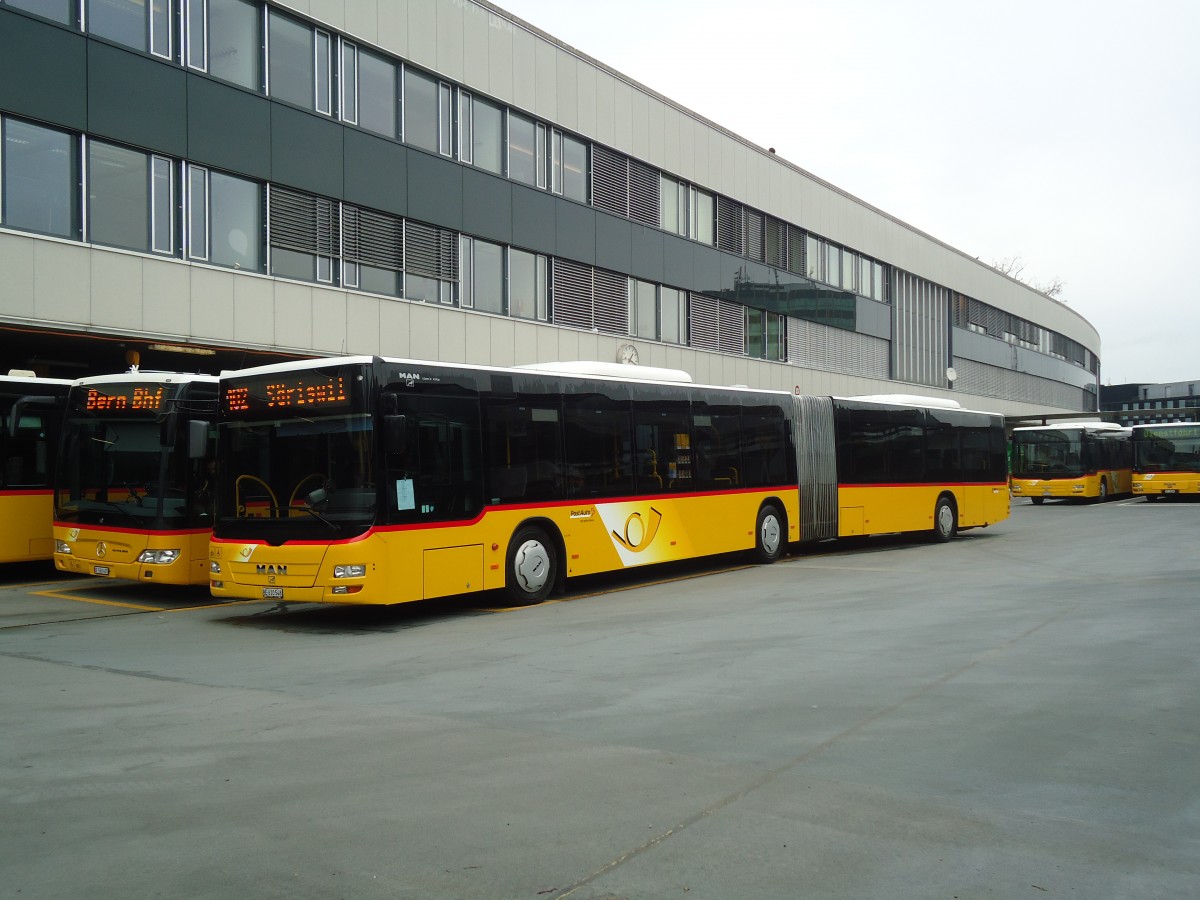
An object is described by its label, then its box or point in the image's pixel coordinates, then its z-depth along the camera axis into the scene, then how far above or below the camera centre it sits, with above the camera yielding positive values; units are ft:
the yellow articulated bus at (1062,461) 132.46 +0.39
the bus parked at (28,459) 52.65 +0.43
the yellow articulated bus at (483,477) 37.70 -0.45
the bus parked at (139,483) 44.93 -0.65
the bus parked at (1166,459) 136.15 +0.61
